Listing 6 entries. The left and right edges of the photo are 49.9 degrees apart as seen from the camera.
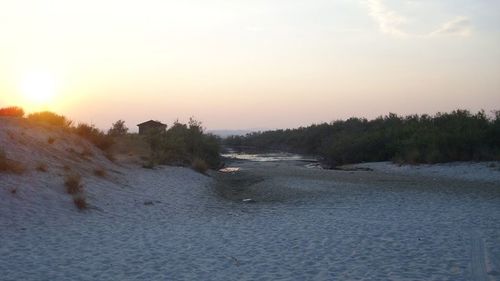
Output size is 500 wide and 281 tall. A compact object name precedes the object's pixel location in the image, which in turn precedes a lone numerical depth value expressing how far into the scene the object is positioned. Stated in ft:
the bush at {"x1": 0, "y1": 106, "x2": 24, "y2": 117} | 105.23
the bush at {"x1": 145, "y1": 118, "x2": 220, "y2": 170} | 118.21
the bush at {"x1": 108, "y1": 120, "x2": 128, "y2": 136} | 141.75
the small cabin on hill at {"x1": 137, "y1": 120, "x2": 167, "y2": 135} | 193.59
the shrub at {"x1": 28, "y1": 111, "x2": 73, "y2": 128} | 108.05
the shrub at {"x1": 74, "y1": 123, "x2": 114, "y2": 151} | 105.96
